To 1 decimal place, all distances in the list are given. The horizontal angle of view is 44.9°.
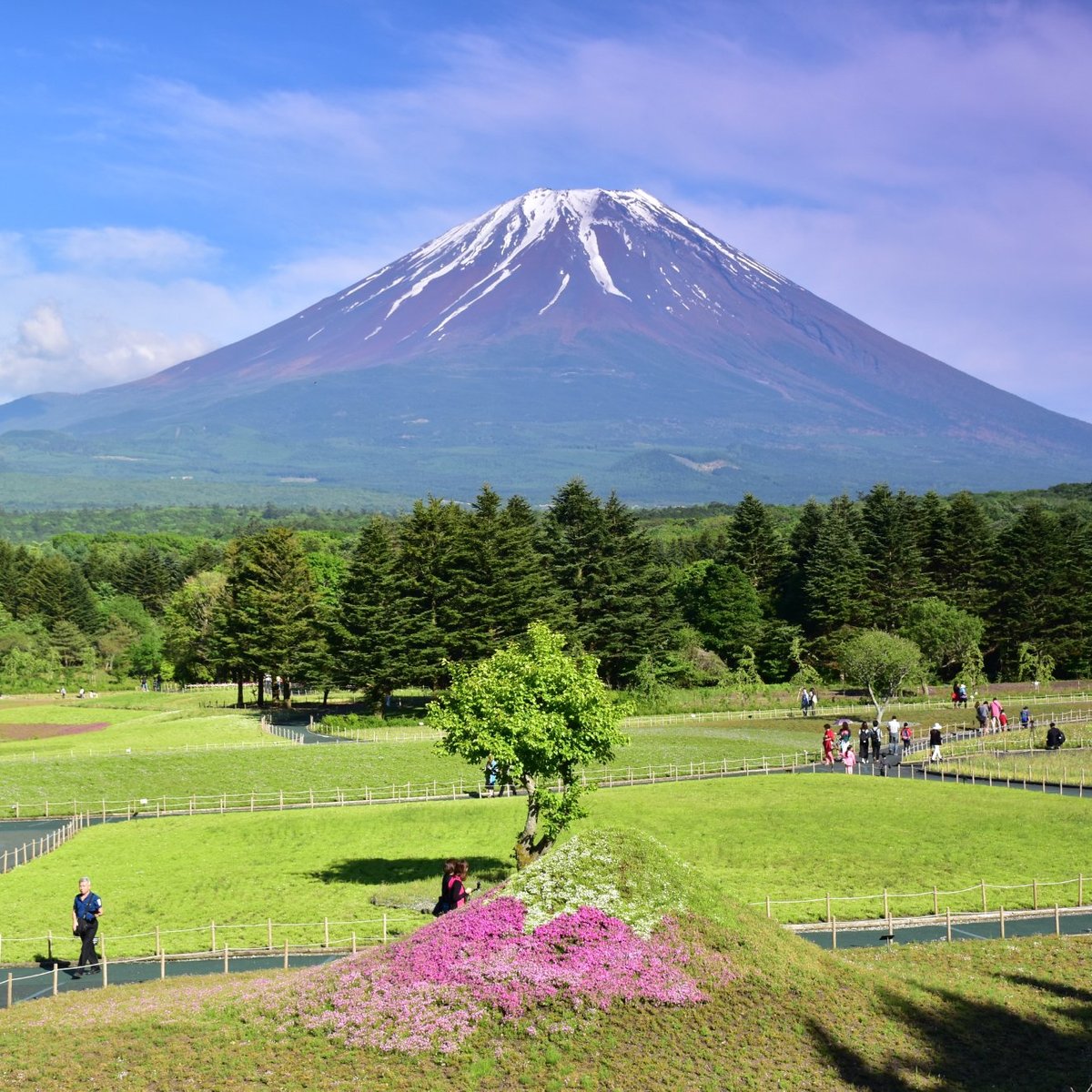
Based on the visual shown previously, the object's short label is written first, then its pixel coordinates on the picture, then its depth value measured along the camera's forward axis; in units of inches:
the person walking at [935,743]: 1817.2
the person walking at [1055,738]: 1895.9
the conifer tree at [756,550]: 3705.7
